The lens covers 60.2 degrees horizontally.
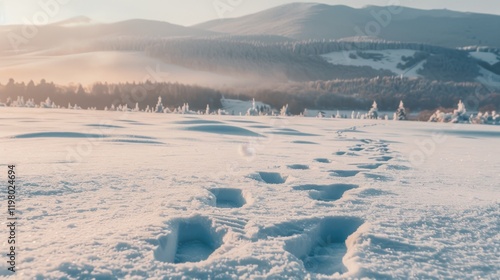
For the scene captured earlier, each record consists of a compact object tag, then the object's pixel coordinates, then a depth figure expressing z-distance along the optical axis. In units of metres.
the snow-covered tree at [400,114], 30.66
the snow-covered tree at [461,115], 25.41
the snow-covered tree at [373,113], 32.76
